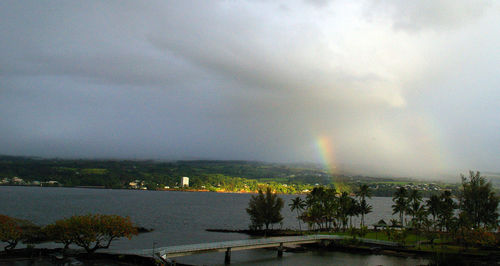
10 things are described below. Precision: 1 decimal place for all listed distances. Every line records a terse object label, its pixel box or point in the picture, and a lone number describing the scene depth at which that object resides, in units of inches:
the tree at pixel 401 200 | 4229.1
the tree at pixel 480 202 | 3934.5
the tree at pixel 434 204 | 3892.7
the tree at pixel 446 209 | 3513.8
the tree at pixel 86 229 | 2331.4
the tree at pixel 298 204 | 4409.5
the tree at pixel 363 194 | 4484.7
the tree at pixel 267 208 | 4562.0
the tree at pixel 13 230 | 2315.5
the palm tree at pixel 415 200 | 3941.9
